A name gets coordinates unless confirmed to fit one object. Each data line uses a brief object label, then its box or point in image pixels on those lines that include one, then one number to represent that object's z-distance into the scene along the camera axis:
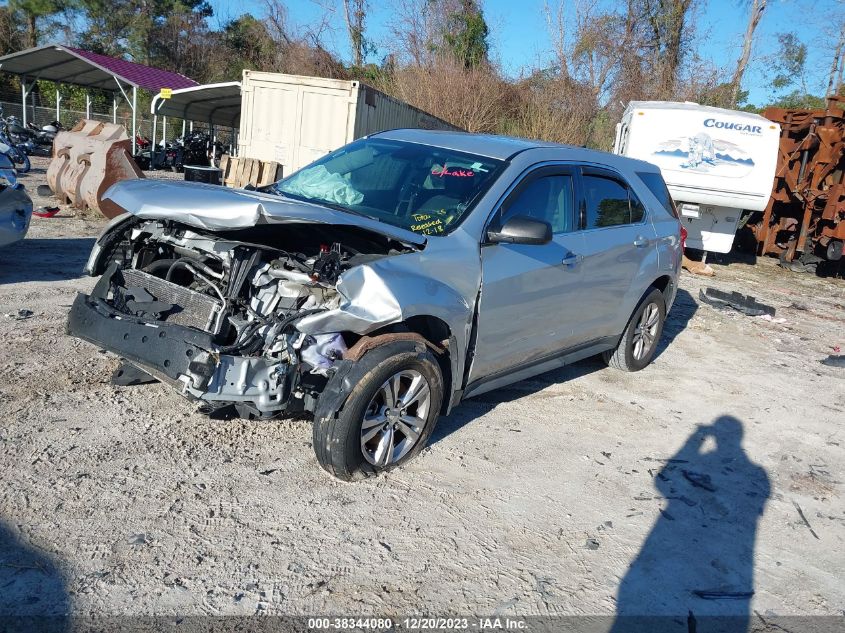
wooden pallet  13.32
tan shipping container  13.16
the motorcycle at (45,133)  24.46
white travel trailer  11.98
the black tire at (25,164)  17.36
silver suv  3.52
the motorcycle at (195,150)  24.75
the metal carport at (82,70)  22.64
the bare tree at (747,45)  30.02
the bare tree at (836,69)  31.70
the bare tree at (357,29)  36.50
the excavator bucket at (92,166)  11.41
